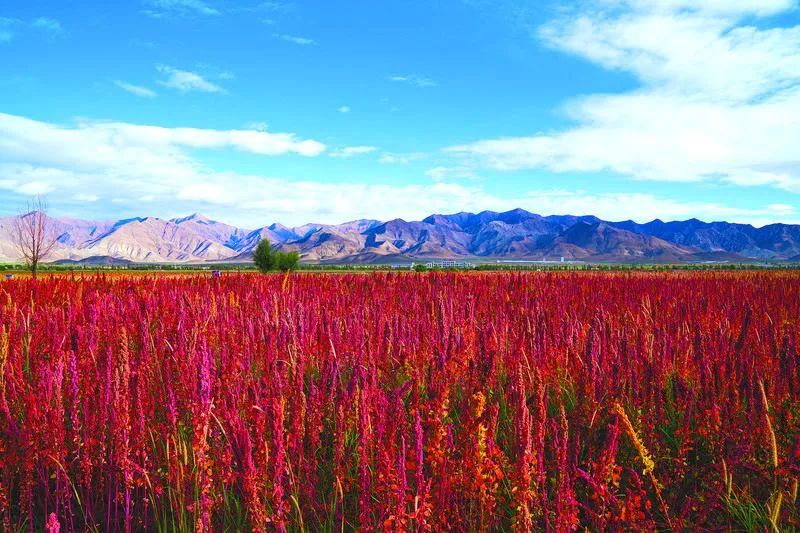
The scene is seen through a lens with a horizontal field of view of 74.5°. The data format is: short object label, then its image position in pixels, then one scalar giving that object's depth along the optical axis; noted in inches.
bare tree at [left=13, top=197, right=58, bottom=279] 1291.8
